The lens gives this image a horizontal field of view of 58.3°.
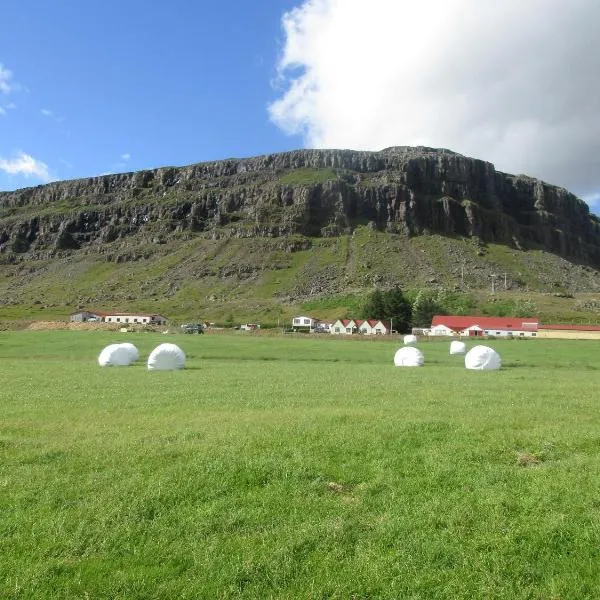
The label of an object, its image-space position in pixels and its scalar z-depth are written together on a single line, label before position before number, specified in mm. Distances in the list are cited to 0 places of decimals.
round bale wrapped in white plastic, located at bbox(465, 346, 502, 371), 37906
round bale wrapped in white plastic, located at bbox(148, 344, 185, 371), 36656
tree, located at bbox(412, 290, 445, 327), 135750
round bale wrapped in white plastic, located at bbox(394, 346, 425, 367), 43906
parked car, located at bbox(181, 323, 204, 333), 107875
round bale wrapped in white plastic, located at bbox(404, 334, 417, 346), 76762
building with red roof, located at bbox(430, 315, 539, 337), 119000
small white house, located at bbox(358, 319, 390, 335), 127062
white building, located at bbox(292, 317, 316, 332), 151862
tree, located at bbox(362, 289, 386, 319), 131750
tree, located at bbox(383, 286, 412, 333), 130250
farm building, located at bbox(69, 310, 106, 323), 164125
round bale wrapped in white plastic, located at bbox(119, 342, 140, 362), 42656
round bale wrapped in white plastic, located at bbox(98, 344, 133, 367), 41250
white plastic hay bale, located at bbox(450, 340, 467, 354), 61188
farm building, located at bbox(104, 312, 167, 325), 161750
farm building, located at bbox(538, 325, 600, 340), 95250
